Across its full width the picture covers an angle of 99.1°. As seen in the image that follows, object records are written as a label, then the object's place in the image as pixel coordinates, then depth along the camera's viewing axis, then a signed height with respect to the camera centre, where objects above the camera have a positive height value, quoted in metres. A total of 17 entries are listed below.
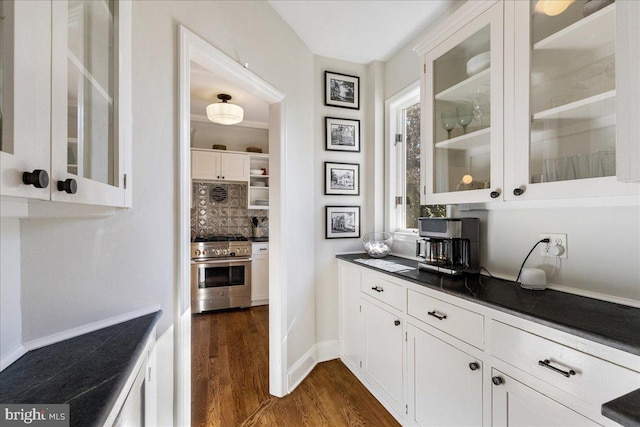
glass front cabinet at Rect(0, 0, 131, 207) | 0.49 +0.26
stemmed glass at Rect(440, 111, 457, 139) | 1.67 +0.58
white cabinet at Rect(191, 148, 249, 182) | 3.98 +0.71
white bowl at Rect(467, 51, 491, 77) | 1.41 +0.81
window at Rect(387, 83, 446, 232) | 2.40 +0.47
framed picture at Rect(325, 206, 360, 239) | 2.54 -0.08
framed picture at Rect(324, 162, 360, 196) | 2.54 +0.33
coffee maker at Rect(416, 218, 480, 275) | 1.64 -0.20
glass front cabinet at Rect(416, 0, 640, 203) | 1.03 +0.51
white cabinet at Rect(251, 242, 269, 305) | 4.02 -0.89
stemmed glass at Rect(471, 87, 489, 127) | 1.44 +0.60
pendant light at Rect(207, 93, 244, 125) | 2.95 +1.10
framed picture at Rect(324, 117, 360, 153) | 2.54 +0.75
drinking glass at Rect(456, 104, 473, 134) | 1.57 +0.58
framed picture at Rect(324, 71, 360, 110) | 2.54 +1.17
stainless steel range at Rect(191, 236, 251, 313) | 3.71 -0.85
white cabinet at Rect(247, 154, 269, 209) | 4.40 +0.50
